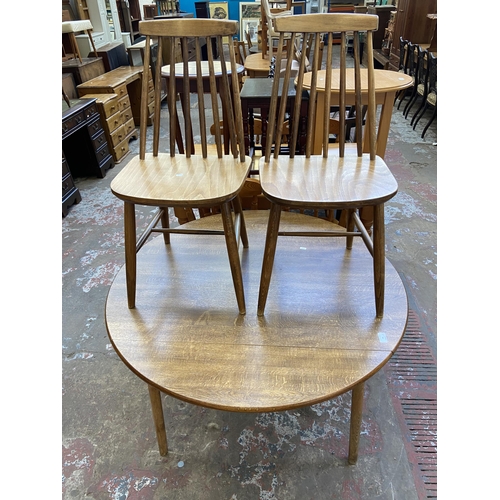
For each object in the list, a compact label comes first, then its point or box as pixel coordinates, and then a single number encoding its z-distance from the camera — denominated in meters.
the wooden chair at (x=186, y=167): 1.00
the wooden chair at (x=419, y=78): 3.87
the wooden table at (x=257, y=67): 3.61
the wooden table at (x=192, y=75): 2.14
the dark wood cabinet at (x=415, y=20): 5.16
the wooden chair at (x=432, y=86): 3.62
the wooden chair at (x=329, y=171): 0.98
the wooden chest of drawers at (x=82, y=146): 2.78
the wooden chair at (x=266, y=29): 3.93
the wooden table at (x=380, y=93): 1.88
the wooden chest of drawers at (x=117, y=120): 3.31
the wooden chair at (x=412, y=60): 4.10
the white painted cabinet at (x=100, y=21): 4.13
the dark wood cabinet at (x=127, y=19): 5.03
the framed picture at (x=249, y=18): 8.45
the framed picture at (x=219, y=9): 8.83
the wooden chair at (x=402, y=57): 4.72
